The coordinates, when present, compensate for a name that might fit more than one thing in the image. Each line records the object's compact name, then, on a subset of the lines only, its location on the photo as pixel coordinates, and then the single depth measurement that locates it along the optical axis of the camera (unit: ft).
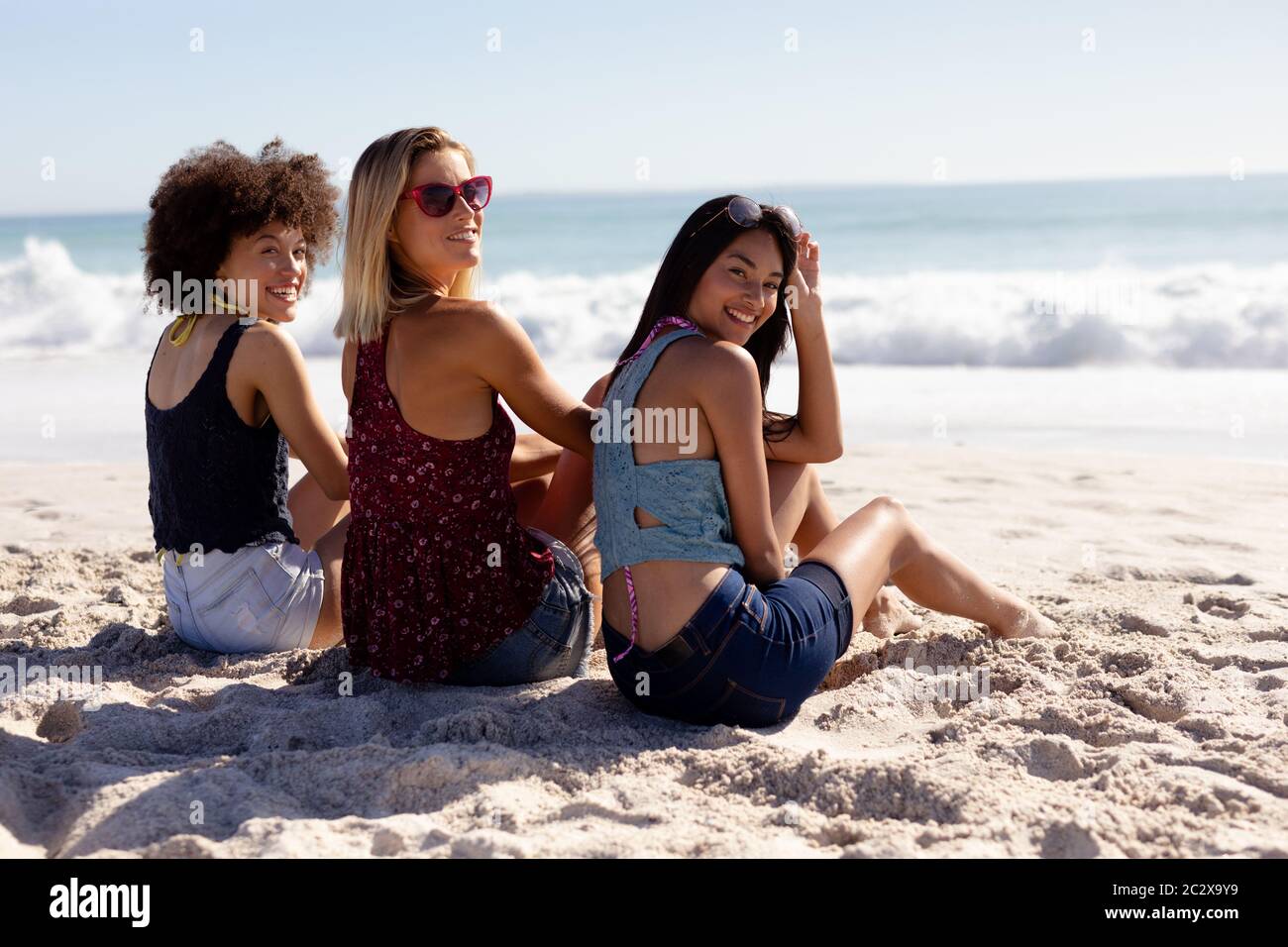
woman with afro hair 12.01
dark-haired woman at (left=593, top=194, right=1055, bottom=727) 10.04
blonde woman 10.77
